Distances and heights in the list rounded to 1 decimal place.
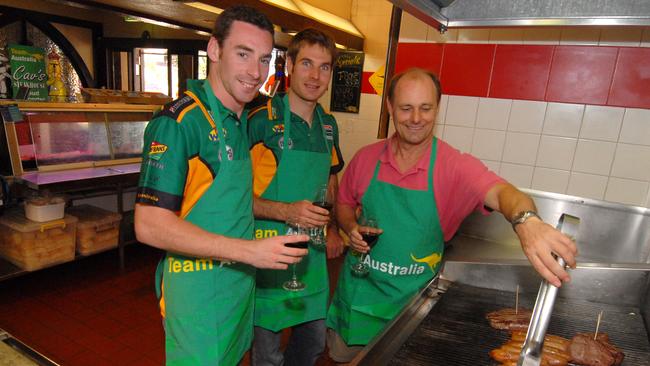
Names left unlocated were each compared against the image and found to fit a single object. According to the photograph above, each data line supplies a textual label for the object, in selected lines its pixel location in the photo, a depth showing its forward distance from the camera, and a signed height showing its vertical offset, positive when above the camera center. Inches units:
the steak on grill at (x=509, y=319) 62.1 -30.5
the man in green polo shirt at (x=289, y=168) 81.3 -13.0
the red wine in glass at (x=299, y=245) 55.7 -19.3
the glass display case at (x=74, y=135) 140.1 -19.5
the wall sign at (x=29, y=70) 171.2 +4.3
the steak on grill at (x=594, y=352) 54.5 -30.1
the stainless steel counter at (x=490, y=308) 55.5 -31.0
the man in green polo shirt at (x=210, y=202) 54.4 -15.2
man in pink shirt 73.4 -16.9
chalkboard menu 222.7 +15.7
